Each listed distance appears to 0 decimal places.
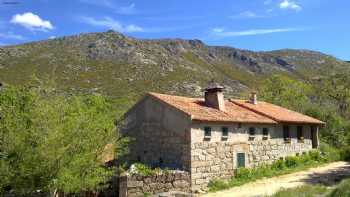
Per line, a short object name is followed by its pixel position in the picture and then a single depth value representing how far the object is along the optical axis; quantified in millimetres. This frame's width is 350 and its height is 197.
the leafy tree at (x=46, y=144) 14219
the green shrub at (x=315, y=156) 32188
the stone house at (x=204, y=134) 23438
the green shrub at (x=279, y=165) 28366
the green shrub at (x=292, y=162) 29641
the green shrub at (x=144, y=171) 21164
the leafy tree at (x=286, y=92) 53500
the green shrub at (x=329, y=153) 32812
